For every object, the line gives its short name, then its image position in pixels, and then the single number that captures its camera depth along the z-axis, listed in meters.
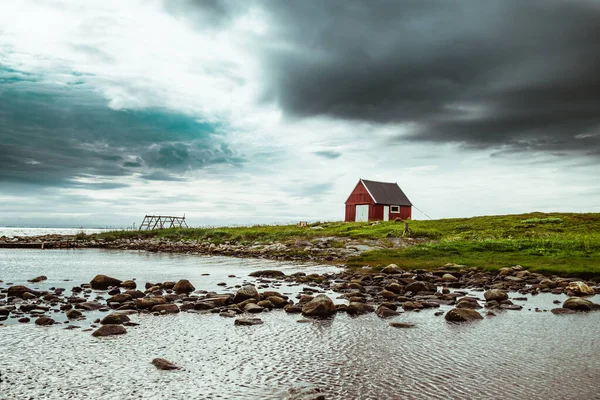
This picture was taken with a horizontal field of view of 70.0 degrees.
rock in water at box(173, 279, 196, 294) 16.98
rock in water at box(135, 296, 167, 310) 13.56
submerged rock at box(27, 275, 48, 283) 20.28
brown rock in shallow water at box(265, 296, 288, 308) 14.02
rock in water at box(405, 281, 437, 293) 16.72
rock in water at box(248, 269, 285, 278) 22.77
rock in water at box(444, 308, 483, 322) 12.09
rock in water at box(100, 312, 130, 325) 11.22
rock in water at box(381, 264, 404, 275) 22.07
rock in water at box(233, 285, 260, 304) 14.59
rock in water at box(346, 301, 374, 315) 13.00
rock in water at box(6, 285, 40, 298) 15.78
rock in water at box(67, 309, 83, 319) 12.25
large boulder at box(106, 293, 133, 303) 14.66
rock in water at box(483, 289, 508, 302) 14.91
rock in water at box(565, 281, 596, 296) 16.33
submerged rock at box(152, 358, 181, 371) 7.95
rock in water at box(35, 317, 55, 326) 11.30
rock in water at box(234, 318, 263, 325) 11.59
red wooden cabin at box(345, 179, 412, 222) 63.47
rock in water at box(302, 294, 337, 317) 12.62
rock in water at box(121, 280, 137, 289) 18.48
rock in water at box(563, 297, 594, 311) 13.52
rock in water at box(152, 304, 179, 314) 13.23
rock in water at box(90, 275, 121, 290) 18.30
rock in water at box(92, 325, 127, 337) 10.28
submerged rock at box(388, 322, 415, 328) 11.35
